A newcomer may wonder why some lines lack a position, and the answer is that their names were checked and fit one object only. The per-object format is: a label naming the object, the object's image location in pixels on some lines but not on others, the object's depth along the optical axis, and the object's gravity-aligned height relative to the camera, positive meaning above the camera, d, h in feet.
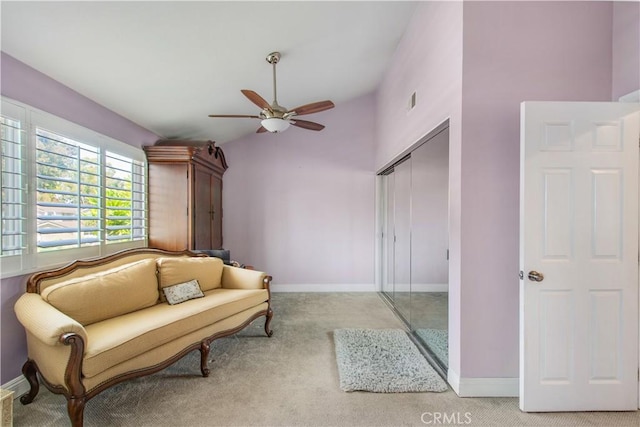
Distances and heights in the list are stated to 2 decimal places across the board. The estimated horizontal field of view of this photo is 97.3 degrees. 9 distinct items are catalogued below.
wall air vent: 9.35 +3.74
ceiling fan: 8.39 +3.02
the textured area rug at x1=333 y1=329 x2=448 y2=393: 6.81 -4.21
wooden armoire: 11.18 +0.66
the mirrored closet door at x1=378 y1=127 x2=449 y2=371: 7.79 -1.04
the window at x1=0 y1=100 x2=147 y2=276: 6.46 +0.53
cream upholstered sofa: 5.29 -2.67
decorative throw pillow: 8.47 -2.50
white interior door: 5.99 -1.14
